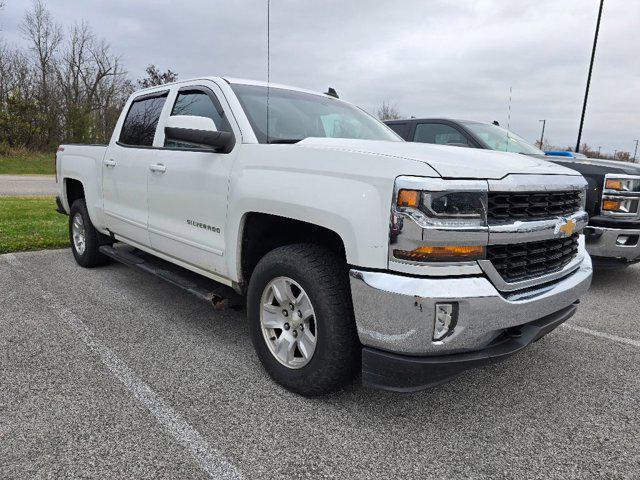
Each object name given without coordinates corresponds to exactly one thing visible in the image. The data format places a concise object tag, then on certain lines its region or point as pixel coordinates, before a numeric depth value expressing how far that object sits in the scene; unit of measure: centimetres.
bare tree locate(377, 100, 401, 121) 3493
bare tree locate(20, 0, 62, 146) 2805
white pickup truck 209
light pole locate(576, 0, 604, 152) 1344
